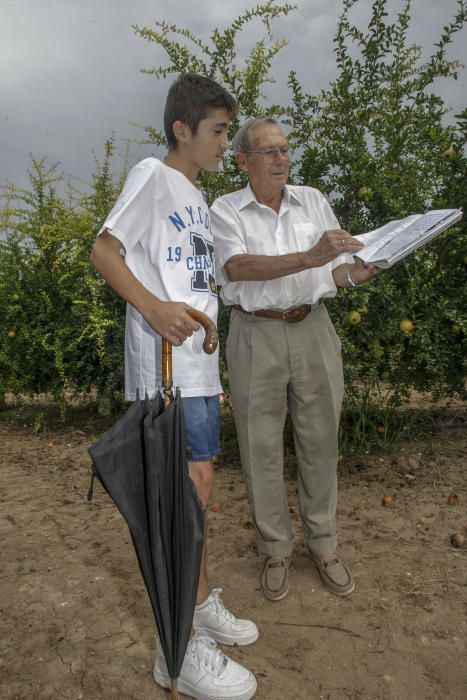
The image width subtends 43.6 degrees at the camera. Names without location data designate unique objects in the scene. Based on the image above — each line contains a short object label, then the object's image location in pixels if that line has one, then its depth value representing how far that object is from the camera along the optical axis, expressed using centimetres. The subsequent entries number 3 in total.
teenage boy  198
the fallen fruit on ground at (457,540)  323
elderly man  274
